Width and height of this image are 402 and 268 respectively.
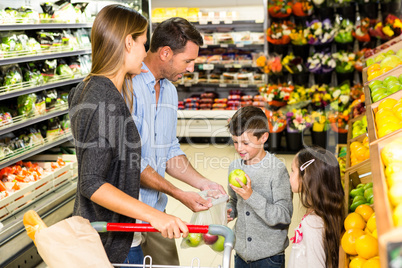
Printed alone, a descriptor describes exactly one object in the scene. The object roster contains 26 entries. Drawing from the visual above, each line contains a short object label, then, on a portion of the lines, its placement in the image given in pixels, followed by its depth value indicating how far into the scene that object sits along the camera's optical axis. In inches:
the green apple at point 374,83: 99.4
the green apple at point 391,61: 111.3
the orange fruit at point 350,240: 70.7
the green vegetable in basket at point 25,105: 153.4
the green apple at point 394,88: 86.0
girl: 74.7
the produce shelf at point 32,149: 135.4
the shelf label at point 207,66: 269.7
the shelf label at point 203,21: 263.4
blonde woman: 59.6
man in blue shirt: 86.7
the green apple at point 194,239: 79.7
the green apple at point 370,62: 137.7
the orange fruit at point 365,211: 79.1
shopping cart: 59.9
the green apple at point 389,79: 93.7
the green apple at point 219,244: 80.0
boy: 82.6
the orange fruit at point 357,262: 66.3
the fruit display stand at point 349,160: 106.4
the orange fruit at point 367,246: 65.5
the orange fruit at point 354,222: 75.3
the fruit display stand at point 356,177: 103.4
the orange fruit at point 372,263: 62.8
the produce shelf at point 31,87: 136.6
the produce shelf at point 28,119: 134.9
